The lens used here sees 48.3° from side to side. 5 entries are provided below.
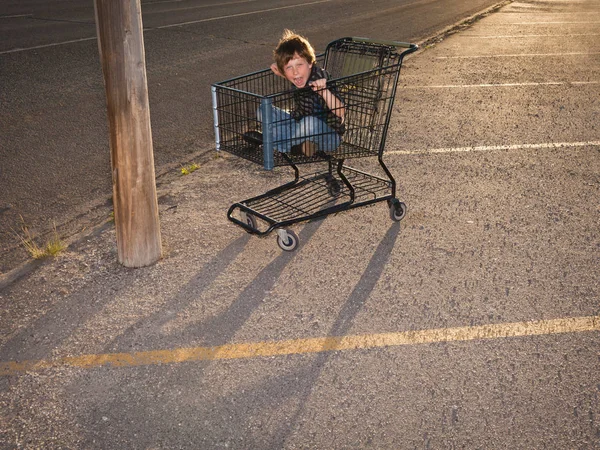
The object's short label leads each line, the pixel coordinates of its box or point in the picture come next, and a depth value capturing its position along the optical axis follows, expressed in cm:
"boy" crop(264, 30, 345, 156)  484
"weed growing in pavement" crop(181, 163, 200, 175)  660
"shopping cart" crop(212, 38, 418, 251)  488
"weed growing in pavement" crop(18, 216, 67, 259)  492
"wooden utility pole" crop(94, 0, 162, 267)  421
